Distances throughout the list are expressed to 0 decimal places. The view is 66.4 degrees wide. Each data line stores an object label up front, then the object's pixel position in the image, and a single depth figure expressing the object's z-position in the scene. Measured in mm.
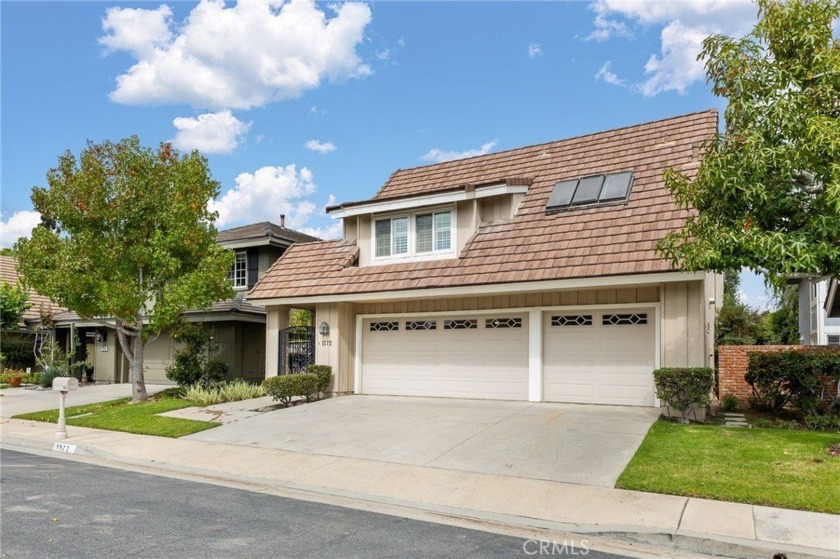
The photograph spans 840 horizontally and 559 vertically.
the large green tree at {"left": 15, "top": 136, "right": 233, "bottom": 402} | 16562
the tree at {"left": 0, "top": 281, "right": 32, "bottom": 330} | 25641
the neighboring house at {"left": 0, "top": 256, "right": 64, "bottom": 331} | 28172
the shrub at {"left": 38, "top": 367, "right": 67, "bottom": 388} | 22719
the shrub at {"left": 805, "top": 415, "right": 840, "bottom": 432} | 10842
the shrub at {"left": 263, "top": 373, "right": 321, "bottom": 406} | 15085
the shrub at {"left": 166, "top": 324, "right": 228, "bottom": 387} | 19734
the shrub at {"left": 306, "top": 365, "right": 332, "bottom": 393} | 16125
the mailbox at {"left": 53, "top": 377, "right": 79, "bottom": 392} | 13052
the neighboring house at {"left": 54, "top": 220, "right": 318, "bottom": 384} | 22000
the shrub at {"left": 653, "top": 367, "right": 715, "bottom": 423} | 11320
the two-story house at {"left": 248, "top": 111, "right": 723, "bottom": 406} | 13227
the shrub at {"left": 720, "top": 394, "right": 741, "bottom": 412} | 13320
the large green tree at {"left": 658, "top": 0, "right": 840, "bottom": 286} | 8664
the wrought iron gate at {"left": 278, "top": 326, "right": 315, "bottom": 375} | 17312
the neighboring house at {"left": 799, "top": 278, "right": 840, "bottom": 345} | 29781
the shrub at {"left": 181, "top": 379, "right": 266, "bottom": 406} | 16531
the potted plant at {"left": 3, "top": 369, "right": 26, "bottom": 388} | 24109
